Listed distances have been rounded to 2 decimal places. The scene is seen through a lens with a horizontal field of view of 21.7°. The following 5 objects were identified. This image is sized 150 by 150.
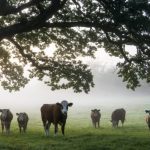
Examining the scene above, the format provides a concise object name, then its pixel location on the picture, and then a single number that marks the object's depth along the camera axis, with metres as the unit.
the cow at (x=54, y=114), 27.30
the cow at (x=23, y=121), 32.12
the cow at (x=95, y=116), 38.56
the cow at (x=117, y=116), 39.25
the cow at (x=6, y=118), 30.59
